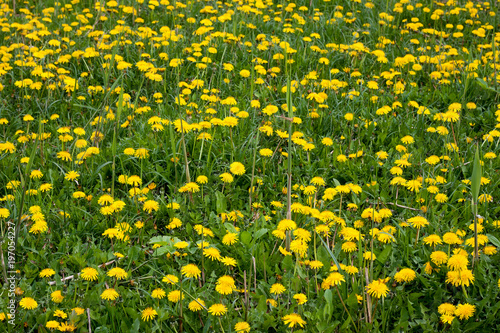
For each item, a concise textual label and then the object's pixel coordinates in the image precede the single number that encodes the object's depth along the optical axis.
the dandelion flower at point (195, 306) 2.04
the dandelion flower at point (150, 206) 2.71
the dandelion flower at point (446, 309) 2.05
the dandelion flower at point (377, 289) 2.07
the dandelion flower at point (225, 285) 2.04
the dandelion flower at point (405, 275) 2.18
